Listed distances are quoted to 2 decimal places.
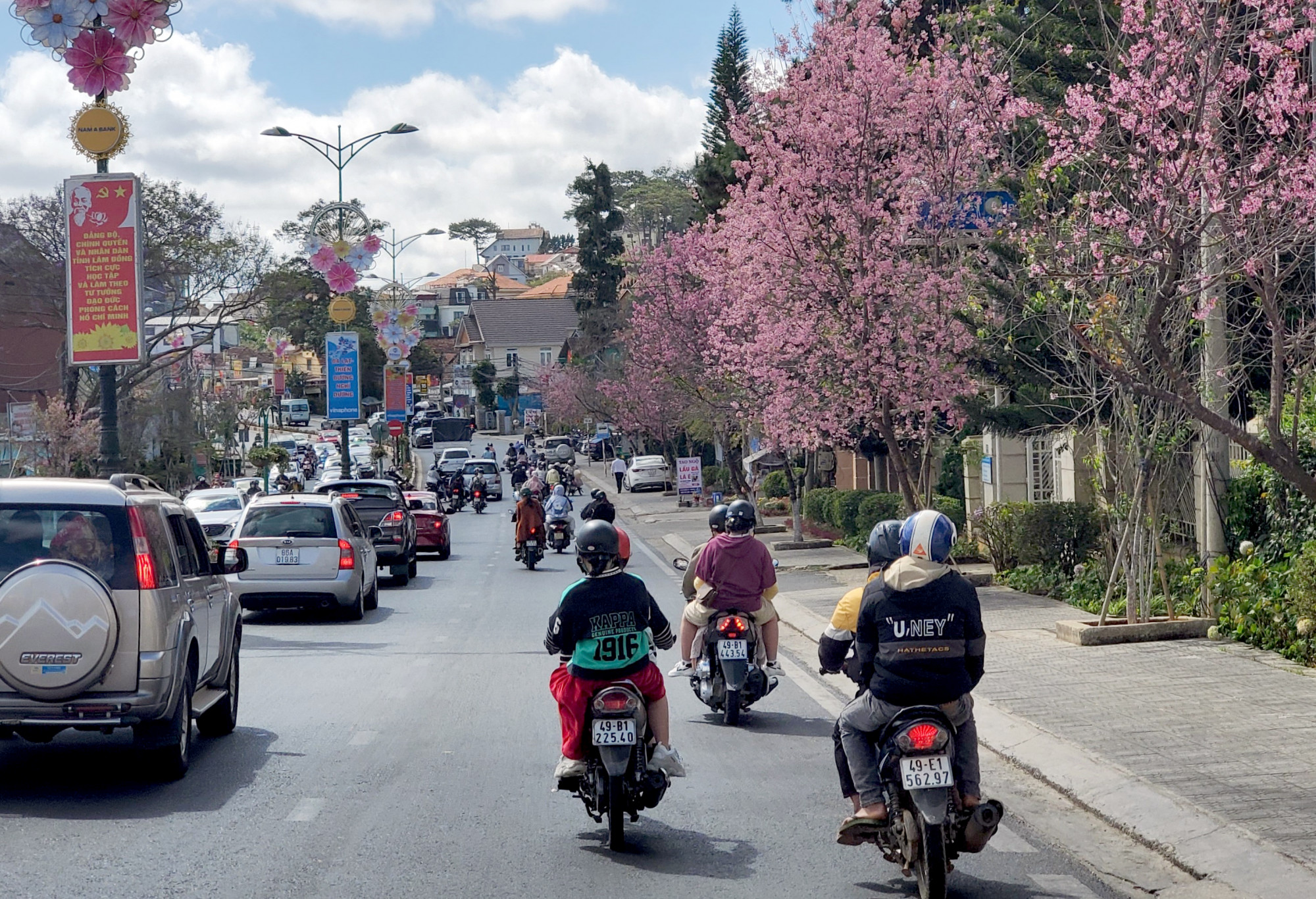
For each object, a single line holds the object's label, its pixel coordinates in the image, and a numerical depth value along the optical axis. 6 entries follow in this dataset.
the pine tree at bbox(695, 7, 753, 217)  55.38
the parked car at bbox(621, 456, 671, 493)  64.44
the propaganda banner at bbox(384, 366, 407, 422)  58.47
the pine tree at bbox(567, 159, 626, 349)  87.62
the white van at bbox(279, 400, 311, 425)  131.00
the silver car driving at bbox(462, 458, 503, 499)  62.72
